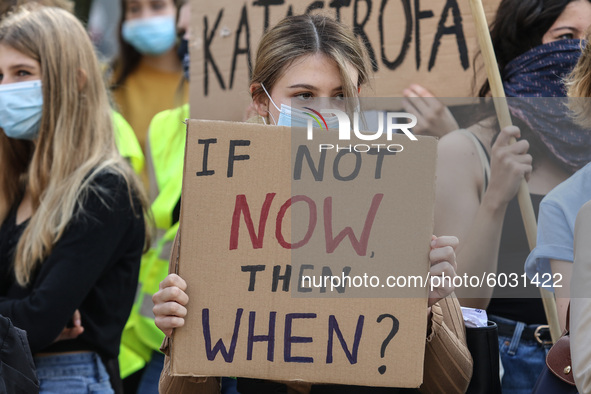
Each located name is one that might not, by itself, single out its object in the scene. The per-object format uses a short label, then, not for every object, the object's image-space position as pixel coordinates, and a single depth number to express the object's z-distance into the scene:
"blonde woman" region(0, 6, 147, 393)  6.00
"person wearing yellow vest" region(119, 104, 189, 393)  7.65
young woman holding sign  4.14
